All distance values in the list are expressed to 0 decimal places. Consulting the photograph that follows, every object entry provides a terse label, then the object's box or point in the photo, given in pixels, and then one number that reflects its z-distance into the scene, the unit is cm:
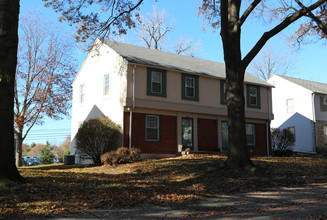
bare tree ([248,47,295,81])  4353
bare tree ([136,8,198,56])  3794
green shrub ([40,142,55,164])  3300
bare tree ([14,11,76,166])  2417
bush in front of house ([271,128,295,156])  2402
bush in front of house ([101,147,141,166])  1555
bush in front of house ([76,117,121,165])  1695
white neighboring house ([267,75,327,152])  2886
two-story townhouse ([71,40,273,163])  1802
